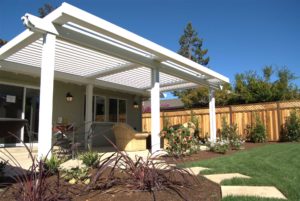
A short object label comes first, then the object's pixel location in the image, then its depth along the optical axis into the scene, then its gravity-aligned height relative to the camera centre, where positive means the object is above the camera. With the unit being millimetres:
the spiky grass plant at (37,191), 2615 -660
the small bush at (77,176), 3645 -700
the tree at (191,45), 32375 +9891
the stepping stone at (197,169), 4871 -841
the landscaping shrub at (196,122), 12992 +175
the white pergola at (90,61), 4715 +1831
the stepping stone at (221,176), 4199 -848
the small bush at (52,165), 4172 -613
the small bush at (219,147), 8312 -680
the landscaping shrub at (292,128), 11531 -120
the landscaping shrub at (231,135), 9727 -421
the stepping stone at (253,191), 3334 -864
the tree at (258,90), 19188 +2689
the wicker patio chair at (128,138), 9344 -440
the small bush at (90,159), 4684 -594
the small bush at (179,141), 7363 -428
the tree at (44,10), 26905 +11779
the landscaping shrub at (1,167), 4264 -654
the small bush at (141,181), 3361 -728
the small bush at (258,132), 12102 -308
